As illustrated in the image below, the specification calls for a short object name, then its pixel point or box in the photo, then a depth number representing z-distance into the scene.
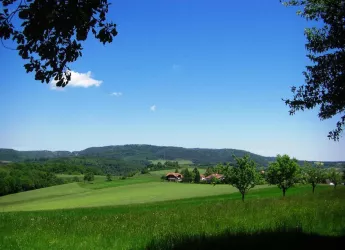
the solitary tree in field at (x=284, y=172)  41.75
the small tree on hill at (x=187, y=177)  118.01
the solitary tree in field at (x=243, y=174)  35.53
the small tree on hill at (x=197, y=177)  117.68
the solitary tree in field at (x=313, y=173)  51.04
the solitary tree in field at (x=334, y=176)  61.29
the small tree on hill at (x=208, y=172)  126.31
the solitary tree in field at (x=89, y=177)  129.36
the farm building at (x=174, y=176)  130.38
